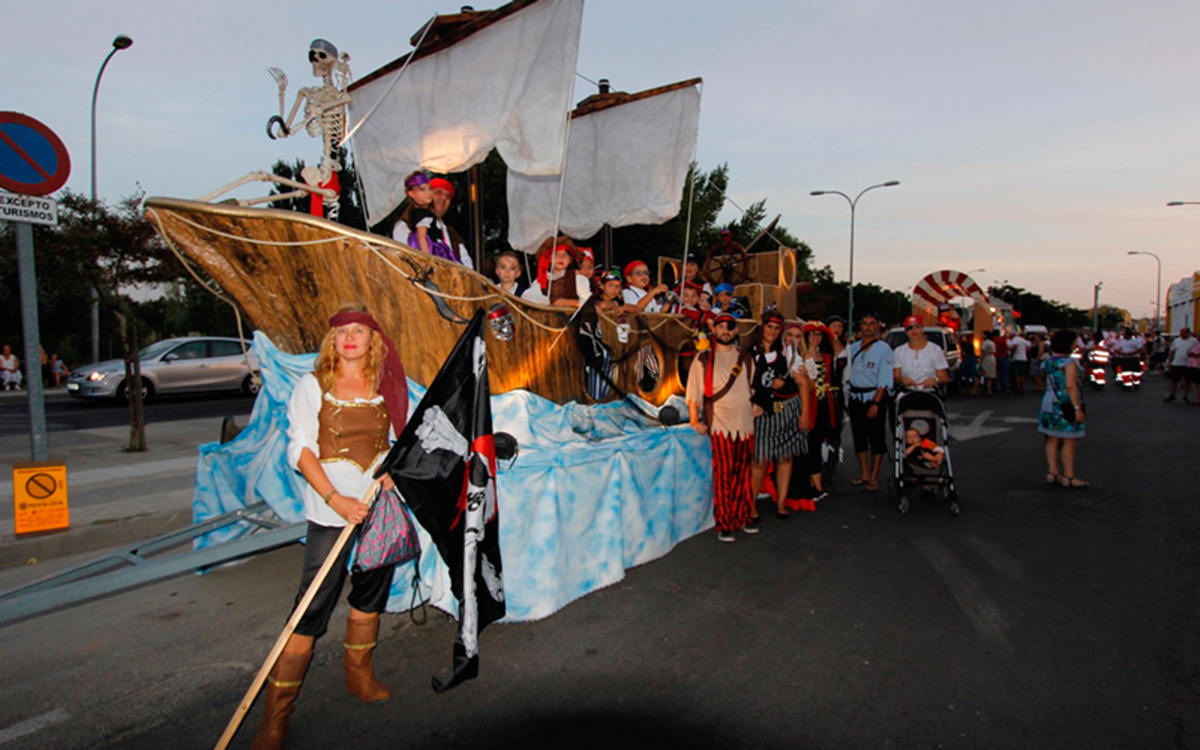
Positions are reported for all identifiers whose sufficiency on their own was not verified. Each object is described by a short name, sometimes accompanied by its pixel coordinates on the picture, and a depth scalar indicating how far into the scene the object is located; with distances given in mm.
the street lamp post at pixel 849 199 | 33206
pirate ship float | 4160
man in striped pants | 5762
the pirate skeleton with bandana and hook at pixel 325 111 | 5016
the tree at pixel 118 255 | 8766
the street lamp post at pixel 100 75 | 16891
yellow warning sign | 5246
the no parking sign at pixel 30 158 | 4797
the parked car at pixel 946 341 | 17078
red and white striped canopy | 21534
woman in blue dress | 7363
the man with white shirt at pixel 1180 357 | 16406
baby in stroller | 6723
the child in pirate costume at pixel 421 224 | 4996
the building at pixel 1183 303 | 30781
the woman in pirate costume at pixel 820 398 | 7152
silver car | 16938
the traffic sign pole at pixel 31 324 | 4988
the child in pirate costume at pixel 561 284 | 6164
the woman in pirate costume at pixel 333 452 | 2904
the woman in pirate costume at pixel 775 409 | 6273
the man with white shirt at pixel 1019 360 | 19469
